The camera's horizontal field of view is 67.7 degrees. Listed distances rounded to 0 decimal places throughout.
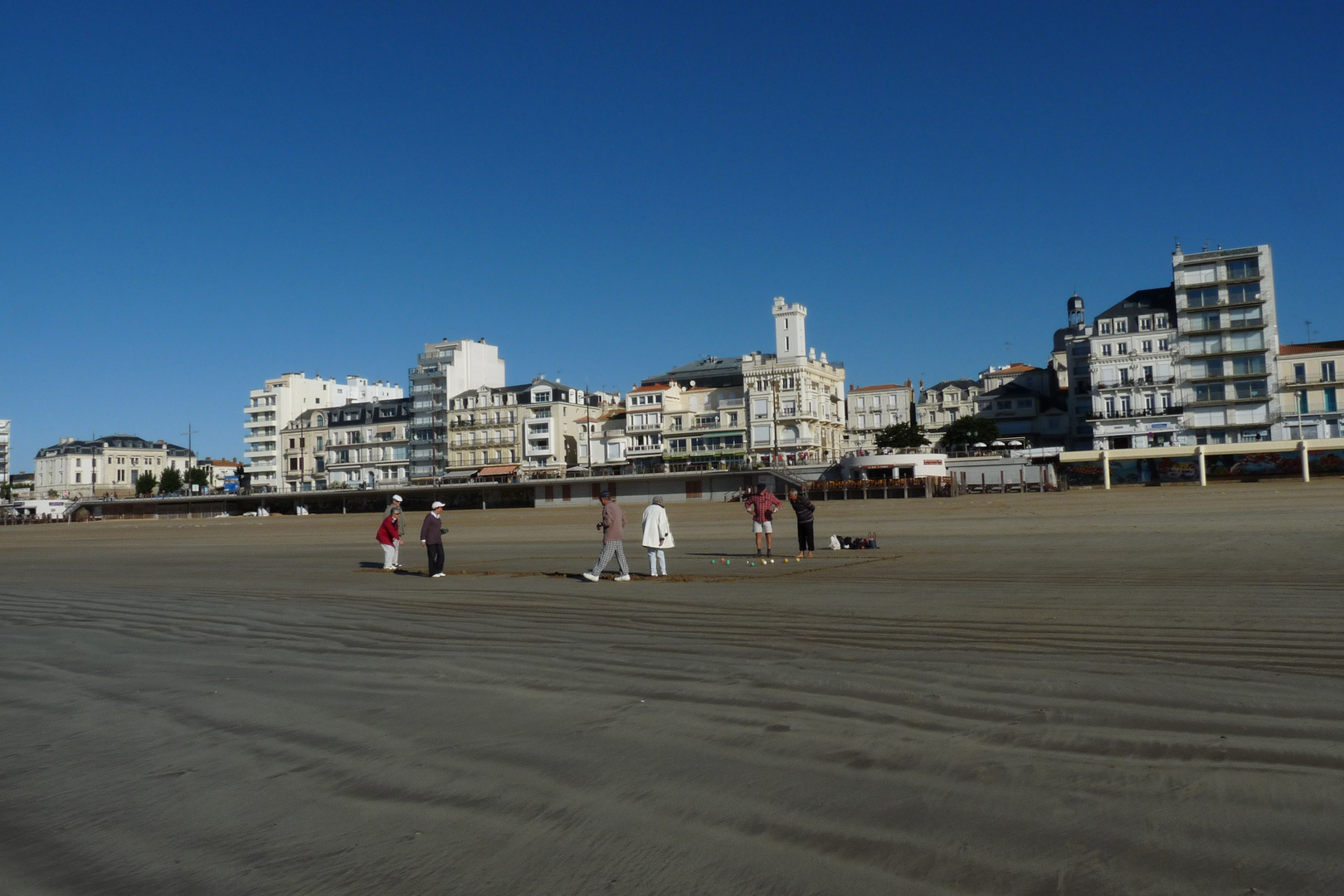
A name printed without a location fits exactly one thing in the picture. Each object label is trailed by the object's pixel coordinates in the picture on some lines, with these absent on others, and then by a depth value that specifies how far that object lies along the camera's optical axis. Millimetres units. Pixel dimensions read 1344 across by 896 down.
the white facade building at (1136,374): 75375
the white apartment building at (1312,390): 71062
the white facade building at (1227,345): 72000
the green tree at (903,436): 87625
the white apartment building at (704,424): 90562
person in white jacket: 15867
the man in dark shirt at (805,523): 19406
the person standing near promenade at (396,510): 20055
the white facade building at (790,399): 88875
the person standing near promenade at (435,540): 17672
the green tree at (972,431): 85188
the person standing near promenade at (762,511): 20281
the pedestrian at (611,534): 15594
